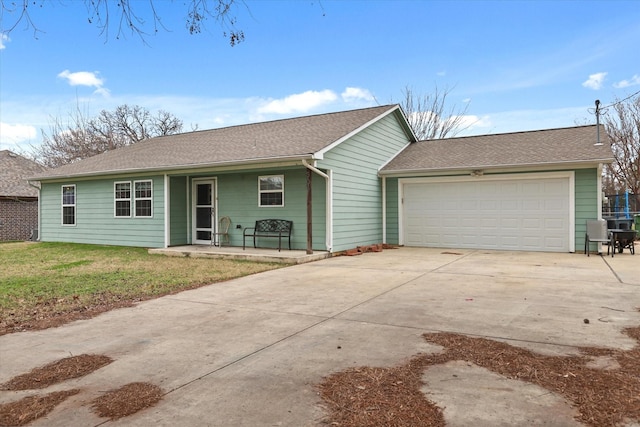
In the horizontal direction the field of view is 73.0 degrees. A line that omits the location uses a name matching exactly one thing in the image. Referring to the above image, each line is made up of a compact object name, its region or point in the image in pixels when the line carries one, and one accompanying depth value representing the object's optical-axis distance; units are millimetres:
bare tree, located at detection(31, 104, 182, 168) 28547
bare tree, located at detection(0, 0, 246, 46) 3006
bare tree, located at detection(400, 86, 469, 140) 25797
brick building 19594
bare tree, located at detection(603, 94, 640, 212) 22125
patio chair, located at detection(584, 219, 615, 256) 10172
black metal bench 11430
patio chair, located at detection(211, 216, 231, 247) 12594
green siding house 10938
